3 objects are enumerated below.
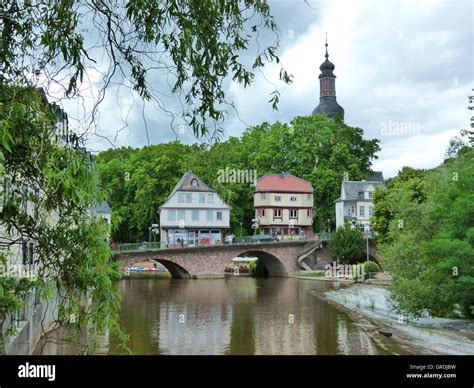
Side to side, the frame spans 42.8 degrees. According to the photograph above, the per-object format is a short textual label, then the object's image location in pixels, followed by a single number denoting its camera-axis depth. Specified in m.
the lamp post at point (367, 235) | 44.74
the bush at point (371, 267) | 42.28
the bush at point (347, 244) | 46.12
